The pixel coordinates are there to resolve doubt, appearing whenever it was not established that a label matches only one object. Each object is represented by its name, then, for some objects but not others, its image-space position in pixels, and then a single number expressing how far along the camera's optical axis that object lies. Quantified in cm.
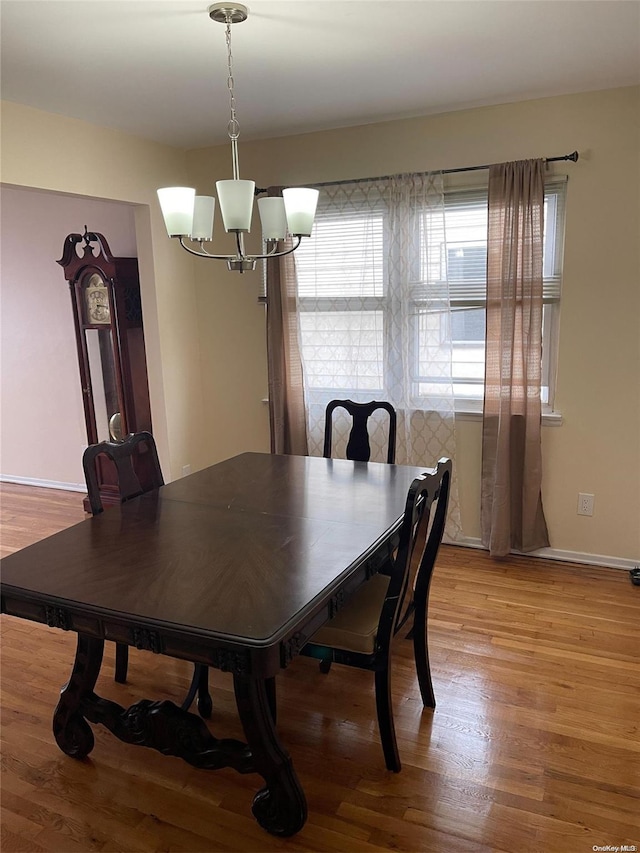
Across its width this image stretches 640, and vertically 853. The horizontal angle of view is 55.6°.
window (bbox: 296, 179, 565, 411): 345
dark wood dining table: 156
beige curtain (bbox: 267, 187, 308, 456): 382
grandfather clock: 422
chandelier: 205
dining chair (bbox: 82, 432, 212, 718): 229
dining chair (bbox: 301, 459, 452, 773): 187
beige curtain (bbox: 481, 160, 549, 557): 322
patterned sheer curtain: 351
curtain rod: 311
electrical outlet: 342
